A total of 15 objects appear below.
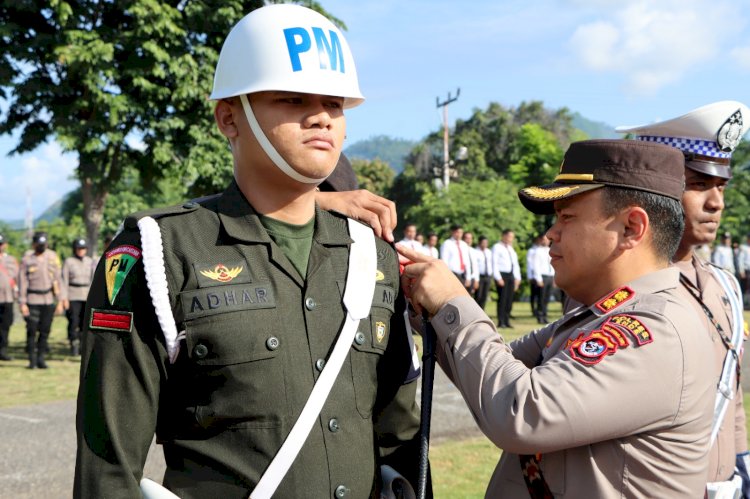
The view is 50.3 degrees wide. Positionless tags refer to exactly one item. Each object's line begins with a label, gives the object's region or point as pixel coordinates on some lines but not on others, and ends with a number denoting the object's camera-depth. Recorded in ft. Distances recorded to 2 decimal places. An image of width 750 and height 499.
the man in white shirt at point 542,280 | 59.77
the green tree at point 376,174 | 187.97
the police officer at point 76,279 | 41.47
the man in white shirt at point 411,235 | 56.42
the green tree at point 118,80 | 62.75
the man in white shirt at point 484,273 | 58.95
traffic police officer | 10.16
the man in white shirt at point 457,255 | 56.29
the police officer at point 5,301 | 40.78
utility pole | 147.33
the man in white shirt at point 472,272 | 56.80
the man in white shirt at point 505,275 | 55.67
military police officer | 6.40
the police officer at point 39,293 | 38.60
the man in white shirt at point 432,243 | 60.88
